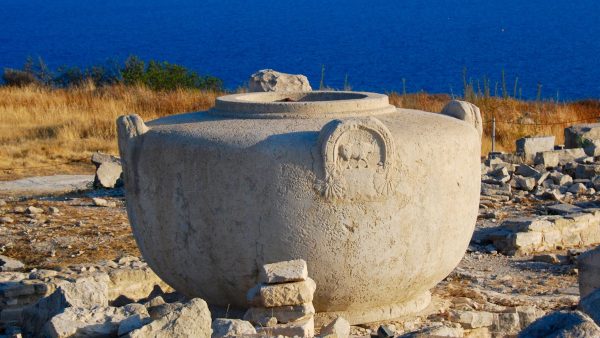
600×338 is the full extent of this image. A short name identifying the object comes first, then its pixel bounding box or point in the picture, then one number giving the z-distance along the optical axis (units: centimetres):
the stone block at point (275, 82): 1260
